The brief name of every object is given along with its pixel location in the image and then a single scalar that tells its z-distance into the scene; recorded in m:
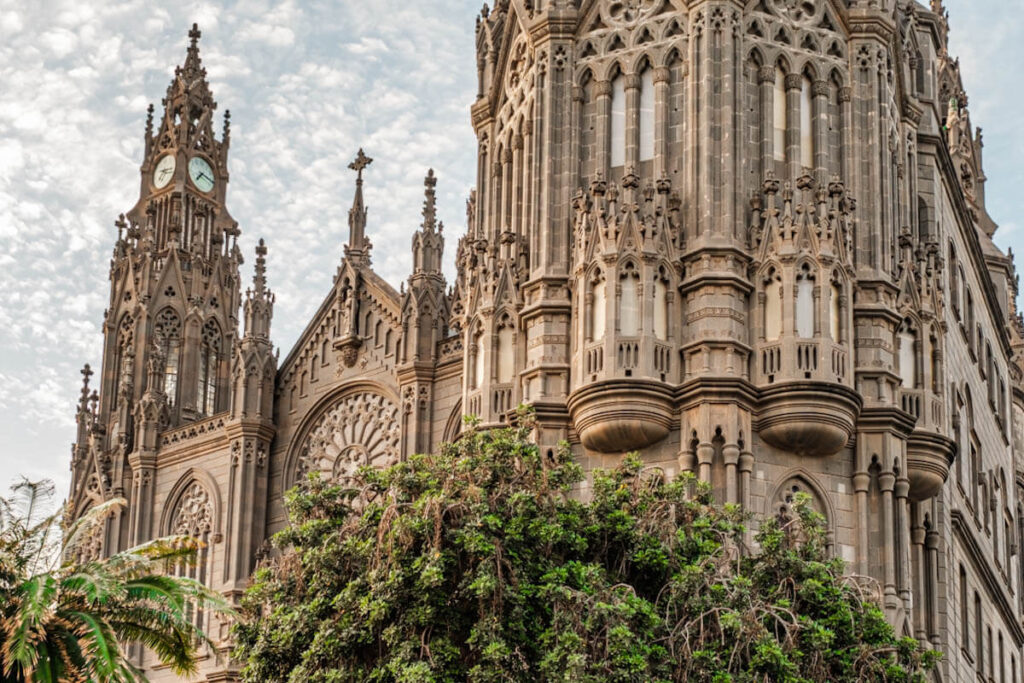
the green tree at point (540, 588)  30.17
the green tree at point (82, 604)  29.11
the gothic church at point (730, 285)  38.31
